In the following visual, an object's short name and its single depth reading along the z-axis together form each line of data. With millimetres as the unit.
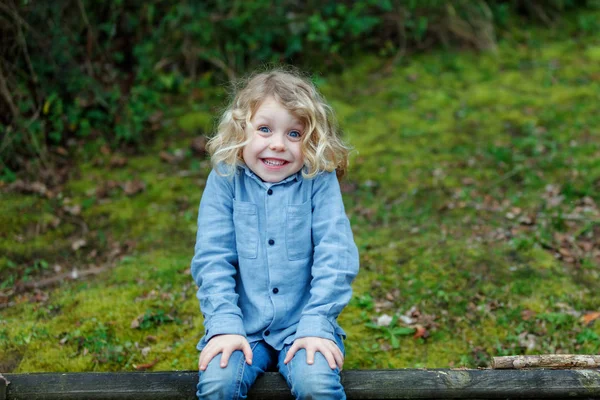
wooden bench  2805
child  2828
